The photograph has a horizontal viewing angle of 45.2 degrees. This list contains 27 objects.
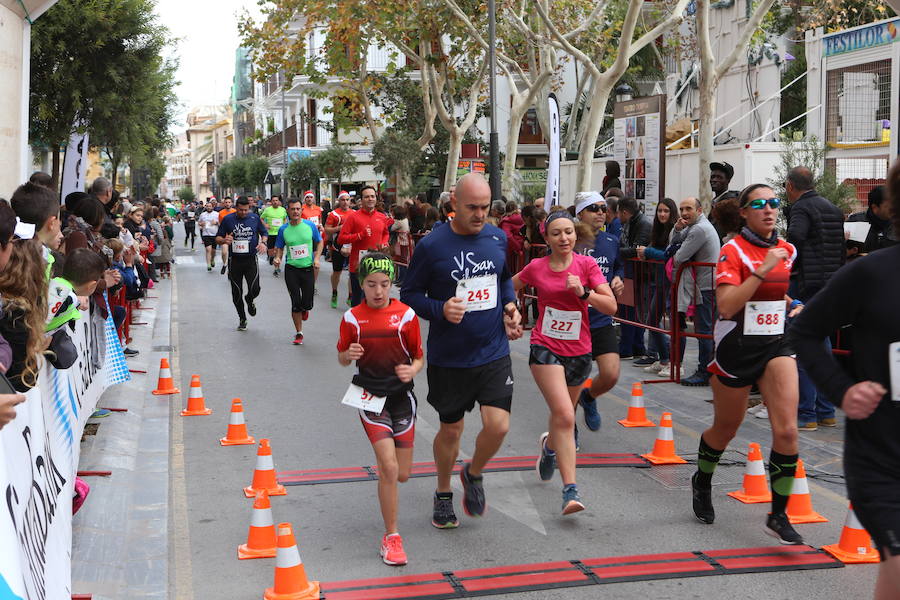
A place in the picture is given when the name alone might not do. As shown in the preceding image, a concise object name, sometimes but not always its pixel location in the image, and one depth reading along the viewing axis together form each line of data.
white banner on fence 3.35
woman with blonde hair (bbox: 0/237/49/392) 4.75
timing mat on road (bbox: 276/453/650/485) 7.22
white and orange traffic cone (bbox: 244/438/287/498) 6.66
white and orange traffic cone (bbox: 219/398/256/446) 8.27
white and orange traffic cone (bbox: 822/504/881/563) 5.41
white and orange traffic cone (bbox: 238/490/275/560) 5.59
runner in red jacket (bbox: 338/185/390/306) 15.76
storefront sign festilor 20.15
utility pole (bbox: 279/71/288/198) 53.76
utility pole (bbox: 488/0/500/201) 21.38
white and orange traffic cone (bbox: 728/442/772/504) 6.53
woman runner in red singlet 5.54
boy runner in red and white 5.66
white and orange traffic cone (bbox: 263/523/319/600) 4.80
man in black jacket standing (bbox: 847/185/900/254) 8.35
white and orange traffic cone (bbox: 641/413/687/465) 7.56
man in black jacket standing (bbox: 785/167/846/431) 8.55
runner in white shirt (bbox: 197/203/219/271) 28.19
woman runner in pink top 6.54
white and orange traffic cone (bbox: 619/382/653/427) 8.88
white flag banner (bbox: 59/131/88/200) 15.42
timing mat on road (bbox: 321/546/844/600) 5.07
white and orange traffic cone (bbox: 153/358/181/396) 10.59
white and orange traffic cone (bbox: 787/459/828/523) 6.12
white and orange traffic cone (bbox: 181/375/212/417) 9.50
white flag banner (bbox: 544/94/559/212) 16.59
